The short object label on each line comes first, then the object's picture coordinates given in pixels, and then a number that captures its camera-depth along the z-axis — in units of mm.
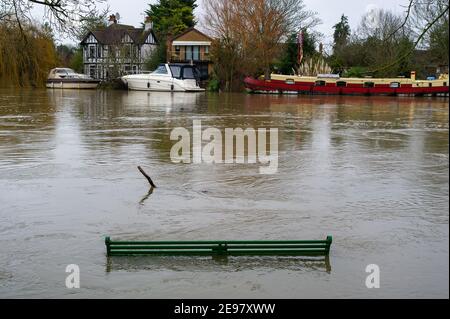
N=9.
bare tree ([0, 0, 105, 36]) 6877
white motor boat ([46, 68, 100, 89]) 53250
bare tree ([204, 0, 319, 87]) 48938
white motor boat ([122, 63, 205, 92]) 49344
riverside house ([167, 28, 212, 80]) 60531
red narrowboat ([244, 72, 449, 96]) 43656
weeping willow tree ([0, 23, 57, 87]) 46938
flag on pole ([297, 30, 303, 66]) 49200
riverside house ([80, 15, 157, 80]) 58250
